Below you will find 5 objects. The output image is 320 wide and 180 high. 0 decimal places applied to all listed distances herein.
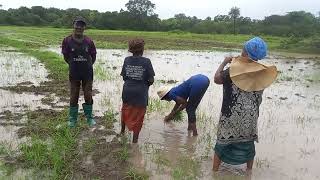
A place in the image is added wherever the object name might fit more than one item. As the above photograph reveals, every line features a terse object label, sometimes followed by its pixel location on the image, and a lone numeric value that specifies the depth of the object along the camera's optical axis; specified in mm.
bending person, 6832
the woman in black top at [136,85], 6133
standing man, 6621
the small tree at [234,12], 69625
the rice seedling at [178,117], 7714
